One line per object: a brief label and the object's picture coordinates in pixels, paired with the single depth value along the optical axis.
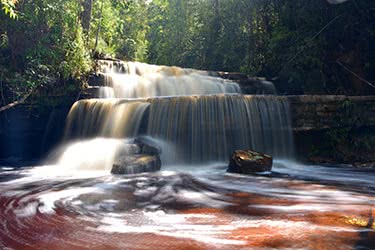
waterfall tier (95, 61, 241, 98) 15.88
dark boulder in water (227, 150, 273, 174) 9.23
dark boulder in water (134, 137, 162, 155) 10.28
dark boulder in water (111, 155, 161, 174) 9.23
